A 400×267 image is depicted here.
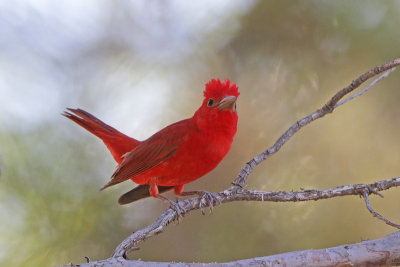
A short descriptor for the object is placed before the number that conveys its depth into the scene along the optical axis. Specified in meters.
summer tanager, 4.94
